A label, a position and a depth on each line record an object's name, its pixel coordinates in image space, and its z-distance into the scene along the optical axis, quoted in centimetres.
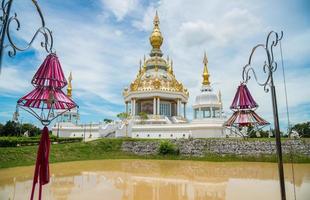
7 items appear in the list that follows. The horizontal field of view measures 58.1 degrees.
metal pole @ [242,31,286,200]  555
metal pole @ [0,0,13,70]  391
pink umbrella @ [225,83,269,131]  786
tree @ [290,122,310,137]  3347
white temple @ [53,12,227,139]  3156
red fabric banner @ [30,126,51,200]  493
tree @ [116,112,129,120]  3828
